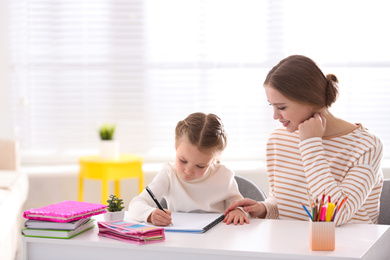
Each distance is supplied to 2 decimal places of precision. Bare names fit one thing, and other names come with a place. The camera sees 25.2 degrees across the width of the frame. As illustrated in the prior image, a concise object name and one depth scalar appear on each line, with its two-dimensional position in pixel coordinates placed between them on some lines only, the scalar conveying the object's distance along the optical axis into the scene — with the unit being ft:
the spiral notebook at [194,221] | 11.70
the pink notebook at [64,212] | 11.51
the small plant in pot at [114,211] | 12.18
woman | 12.49
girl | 13.12
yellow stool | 21.70
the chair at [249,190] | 14.45
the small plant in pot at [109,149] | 22.35
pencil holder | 10.62
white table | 10.63
